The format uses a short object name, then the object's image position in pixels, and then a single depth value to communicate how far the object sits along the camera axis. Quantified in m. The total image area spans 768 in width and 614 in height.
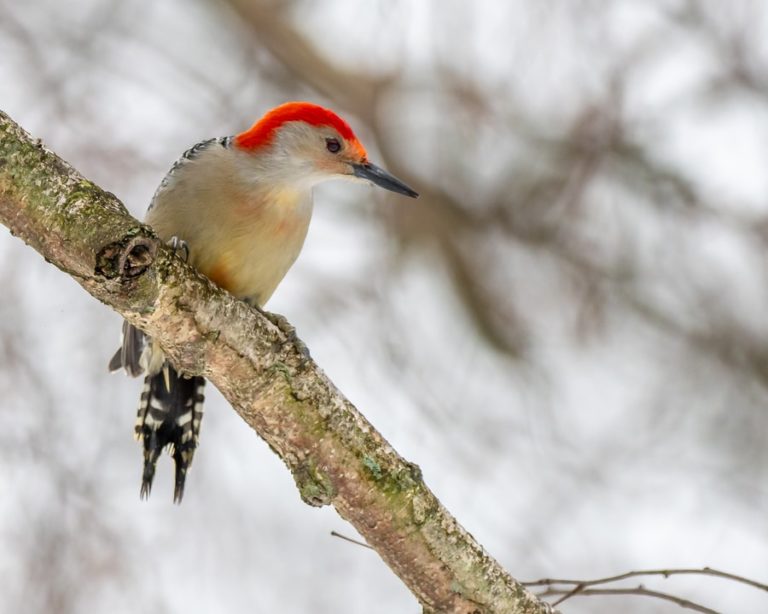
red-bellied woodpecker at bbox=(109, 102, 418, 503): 9.32
